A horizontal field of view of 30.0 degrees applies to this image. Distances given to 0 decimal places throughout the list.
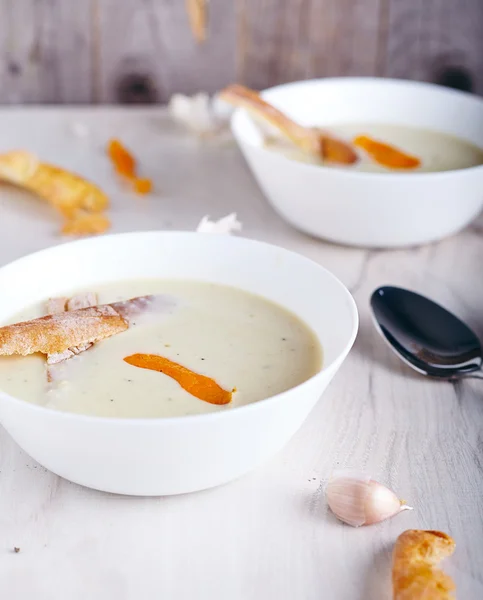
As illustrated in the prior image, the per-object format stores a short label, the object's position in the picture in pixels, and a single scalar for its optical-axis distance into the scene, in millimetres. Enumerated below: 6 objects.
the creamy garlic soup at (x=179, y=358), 953
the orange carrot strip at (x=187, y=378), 958
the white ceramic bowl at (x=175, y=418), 845
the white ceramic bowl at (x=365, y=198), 1423
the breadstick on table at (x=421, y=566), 812
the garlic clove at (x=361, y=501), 938
